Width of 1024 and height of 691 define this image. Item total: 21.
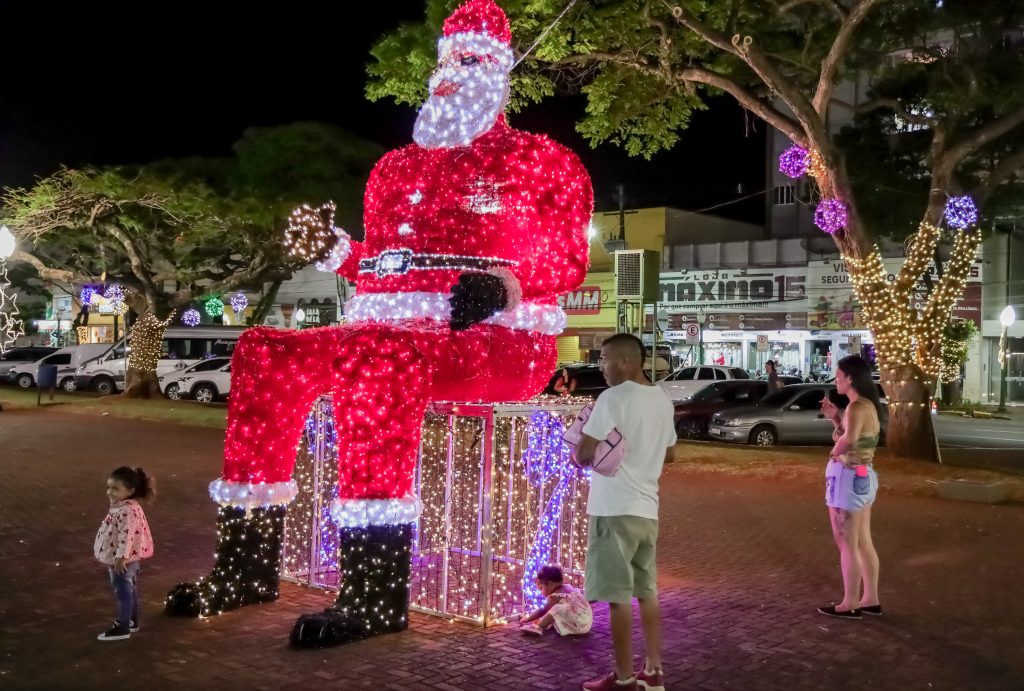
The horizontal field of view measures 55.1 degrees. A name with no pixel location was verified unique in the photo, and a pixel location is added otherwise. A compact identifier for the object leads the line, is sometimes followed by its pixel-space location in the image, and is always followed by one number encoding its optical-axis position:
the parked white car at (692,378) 22.36
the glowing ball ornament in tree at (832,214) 13.31
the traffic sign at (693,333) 24.02
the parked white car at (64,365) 31.64
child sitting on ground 5.63
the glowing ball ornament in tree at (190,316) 29.45
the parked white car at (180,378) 28.61
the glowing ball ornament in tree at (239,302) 29.11
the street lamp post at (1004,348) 26.00
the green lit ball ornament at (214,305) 29.91
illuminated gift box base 5.88
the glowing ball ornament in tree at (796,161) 13.92
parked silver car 18.06
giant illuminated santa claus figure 5.27
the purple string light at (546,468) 6.34
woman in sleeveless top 6.12
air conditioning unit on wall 16.33
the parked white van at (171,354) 31.22
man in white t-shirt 4.57
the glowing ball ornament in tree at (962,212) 12.77
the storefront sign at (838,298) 29.77
